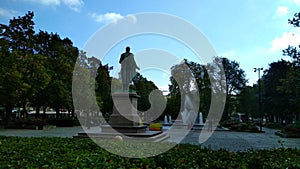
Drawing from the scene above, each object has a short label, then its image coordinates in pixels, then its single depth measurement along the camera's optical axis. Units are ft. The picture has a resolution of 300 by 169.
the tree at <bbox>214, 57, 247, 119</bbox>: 117.91
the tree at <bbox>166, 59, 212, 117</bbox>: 98.18
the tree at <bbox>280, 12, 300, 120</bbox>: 58.73
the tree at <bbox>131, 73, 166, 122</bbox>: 133.88
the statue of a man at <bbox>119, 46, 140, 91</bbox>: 40.64
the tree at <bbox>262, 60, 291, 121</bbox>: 105.92
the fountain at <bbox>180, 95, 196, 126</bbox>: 83.85
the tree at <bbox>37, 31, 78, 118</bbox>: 83.68
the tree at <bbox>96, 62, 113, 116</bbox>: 111.60
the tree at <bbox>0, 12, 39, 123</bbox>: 61.89
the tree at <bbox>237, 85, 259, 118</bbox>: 123.86
